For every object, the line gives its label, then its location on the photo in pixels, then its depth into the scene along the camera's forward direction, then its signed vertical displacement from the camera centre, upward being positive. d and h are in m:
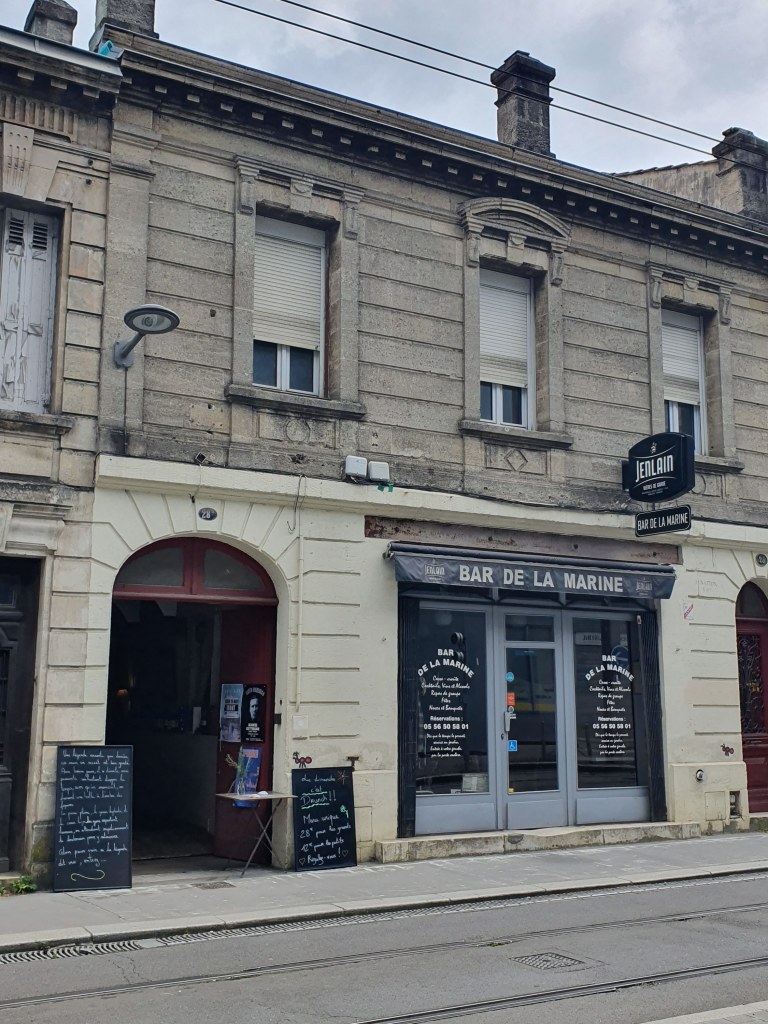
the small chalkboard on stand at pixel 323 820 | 11.67 -0.98
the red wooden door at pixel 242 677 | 12.46 +0.57
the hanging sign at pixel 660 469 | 14.00 +3.33
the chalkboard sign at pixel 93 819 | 10.46 -0.89
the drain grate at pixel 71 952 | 7.96 -1.65
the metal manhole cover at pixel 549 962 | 7.71 -1.63
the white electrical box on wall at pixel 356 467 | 12.70 +2.95
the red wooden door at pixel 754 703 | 15.84 +0.38
